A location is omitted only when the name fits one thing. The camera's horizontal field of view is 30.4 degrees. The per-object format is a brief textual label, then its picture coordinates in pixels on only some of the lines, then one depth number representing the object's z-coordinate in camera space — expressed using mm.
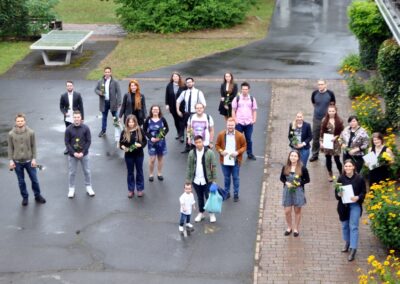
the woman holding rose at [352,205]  10398
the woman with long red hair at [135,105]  14836
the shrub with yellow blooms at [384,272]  8477
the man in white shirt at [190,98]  14884
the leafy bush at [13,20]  27234
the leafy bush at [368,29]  20828
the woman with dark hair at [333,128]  13078
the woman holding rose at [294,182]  11000
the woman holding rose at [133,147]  12539
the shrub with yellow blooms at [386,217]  10391
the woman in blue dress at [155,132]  13312
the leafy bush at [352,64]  21578
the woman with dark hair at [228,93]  15242
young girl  11180
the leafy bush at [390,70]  16516
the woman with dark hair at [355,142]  12422
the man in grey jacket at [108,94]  15705
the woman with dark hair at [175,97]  15258
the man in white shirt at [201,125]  13312
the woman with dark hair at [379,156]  11938
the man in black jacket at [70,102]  15003
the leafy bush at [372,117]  15438
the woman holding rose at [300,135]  13062
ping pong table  23047
